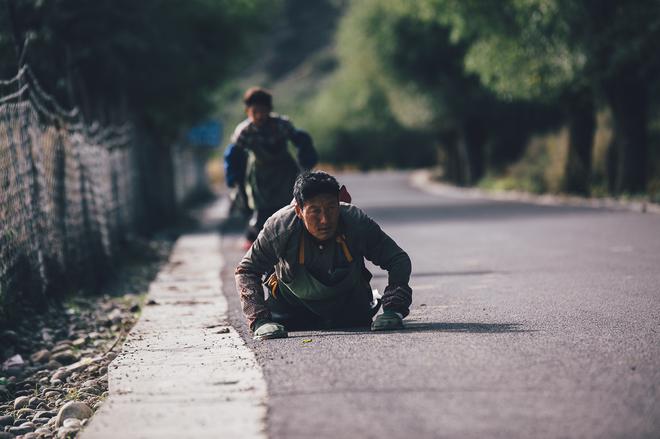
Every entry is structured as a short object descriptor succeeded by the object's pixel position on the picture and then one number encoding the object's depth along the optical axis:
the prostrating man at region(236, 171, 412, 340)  13.59
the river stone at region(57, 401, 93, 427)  11.62
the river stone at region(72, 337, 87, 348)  18.16
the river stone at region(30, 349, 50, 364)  17.00
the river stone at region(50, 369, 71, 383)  15.29
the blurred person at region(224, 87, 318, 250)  20.22
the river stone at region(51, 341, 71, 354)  17.50
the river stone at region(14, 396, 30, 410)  13.80
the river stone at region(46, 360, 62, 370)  16.50
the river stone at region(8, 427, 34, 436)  12.19
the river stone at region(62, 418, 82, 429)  11.23
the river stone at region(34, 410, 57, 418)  12.89
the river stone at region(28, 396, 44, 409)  13.77
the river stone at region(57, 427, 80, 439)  10.98
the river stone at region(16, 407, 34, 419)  13.27
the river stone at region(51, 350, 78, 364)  16.92
